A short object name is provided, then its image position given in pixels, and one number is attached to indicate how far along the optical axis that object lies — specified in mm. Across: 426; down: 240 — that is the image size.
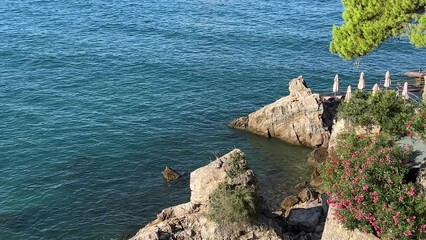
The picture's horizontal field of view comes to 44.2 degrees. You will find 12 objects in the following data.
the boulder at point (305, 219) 33250
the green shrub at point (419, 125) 24962
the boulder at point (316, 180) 41950
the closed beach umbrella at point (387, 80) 45344
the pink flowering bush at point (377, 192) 21984
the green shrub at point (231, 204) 28062
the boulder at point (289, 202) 38812
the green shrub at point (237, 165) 30594
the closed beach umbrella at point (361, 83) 44262
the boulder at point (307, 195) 38750
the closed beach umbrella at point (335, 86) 50078
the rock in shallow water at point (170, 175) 44509
